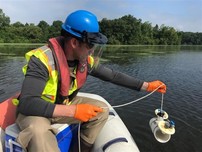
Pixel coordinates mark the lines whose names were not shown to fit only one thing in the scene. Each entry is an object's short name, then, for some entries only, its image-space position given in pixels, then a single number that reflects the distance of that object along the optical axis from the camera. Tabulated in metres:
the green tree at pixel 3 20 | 36.85
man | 1.34
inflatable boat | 1.52
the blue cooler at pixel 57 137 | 1.49
